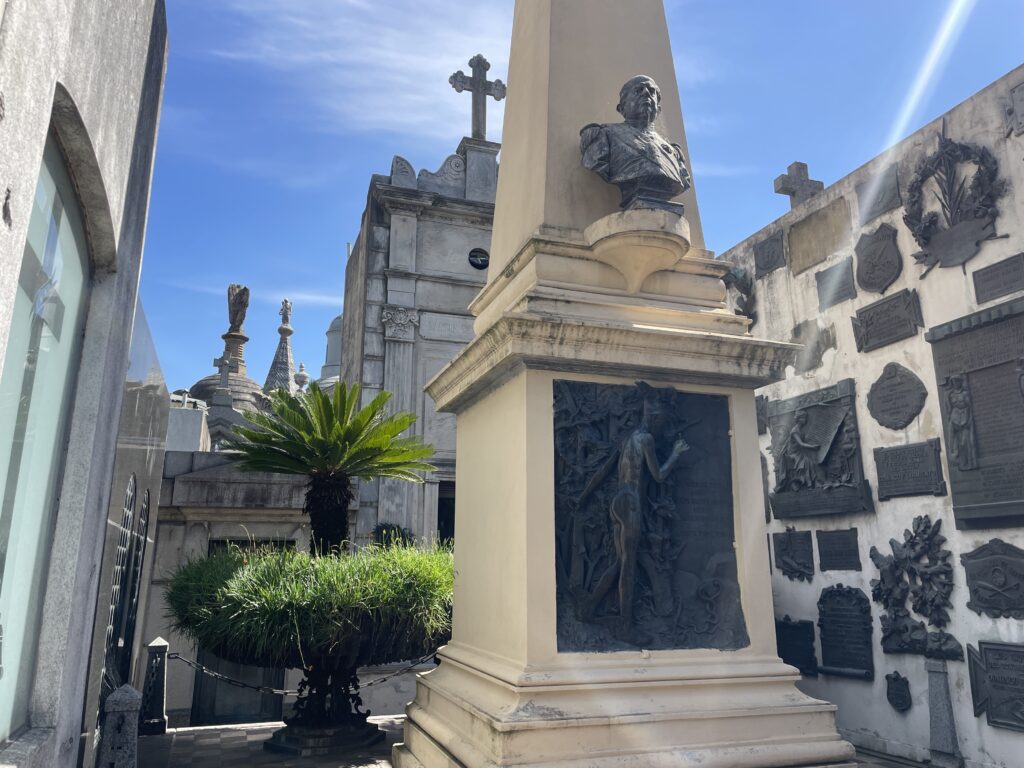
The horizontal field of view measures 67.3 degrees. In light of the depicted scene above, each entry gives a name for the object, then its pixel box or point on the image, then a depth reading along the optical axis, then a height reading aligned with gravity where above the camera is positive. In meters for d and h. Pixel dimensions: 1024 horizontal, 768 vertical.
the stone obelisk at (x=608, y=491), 4.35 +0.41
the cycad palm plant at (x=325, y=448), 10.01 +1.35
